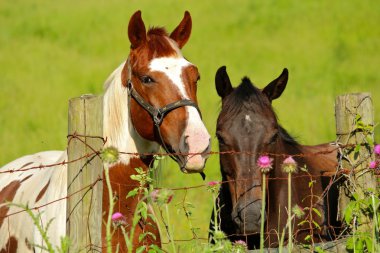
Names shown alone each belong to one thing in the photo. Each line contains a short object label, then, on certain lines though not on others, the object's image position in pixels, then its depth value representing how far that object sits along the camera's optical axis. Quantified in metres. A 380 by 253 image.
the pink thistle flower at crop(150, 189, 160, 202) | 7.33
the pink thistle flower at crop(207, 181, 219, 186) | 8.01
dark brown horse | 9.83
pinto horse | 9.09
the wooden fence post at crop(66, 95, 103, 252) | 7.80
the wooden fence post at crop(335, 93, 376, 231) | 8.98
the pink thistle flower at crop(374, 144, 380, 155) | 8.45
